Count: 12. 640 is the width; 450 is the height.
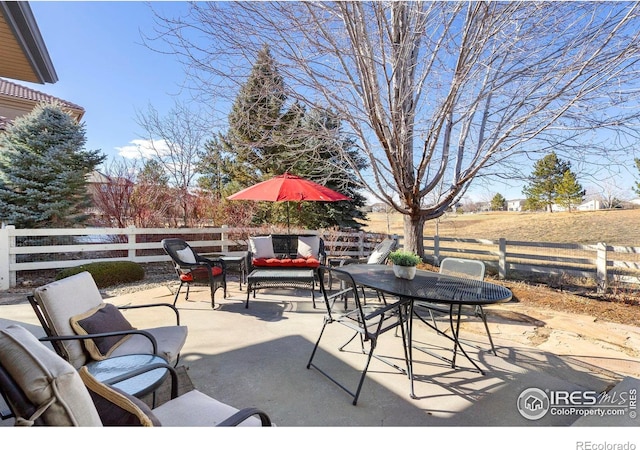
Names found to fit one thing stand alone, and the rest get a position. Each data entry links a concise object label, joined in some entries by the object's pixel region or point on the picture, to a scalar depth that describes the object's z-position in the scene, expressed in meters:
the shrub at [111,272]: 5.48
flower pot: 2.93
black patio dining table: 2.23
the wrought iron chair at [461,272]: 2.97
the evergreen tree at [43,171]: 6.86
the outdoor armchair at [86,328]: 1.95
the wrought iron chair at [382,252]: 4.25
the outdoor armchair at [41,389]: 0.87
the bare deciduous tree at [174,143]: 12.57
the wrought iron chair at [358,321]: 2.27
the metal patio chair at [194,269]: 4.32
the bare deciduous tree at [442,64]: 3.43
